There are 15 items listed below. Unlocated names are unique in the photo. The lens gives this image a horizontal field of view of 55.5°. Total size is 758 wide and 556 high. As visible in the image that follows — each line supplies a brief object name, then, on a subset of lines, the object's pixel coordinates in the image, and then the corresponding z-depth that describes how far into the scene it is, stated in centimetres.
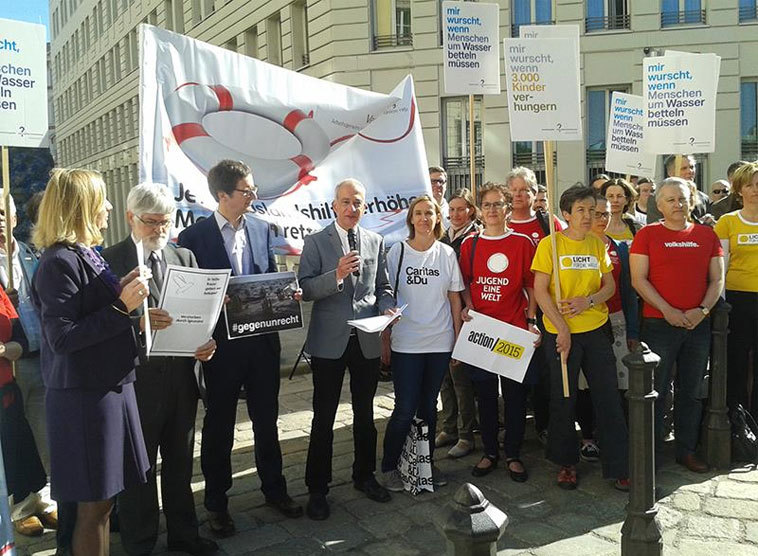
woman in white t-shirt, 482
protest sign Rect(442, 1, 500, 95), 696
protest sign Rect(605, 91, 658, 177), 827
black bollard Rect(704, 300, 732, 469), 510
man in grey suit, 445
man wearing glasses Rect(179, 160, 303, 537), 418
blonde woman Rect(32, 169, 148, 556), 307
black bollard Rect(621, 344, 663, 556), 357
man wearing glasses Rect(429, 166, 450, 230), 745
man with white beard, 358
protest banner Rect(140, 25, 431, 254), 555
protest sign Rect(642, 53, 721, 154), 620
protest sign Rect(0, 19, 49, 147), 436
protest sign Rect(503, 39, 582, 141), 526
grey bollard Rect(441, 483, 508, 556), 233
